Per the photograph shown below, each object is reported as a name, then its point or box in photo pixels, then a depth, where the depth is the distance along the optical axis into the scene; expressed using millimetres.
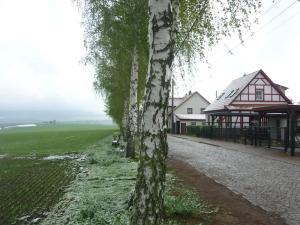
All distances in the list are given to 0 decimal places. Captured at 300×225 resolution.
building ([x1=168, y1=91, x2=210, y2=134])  44349
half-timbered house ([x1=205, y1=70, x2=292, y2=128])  26149
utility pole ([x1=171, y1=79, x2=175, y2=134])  36215
